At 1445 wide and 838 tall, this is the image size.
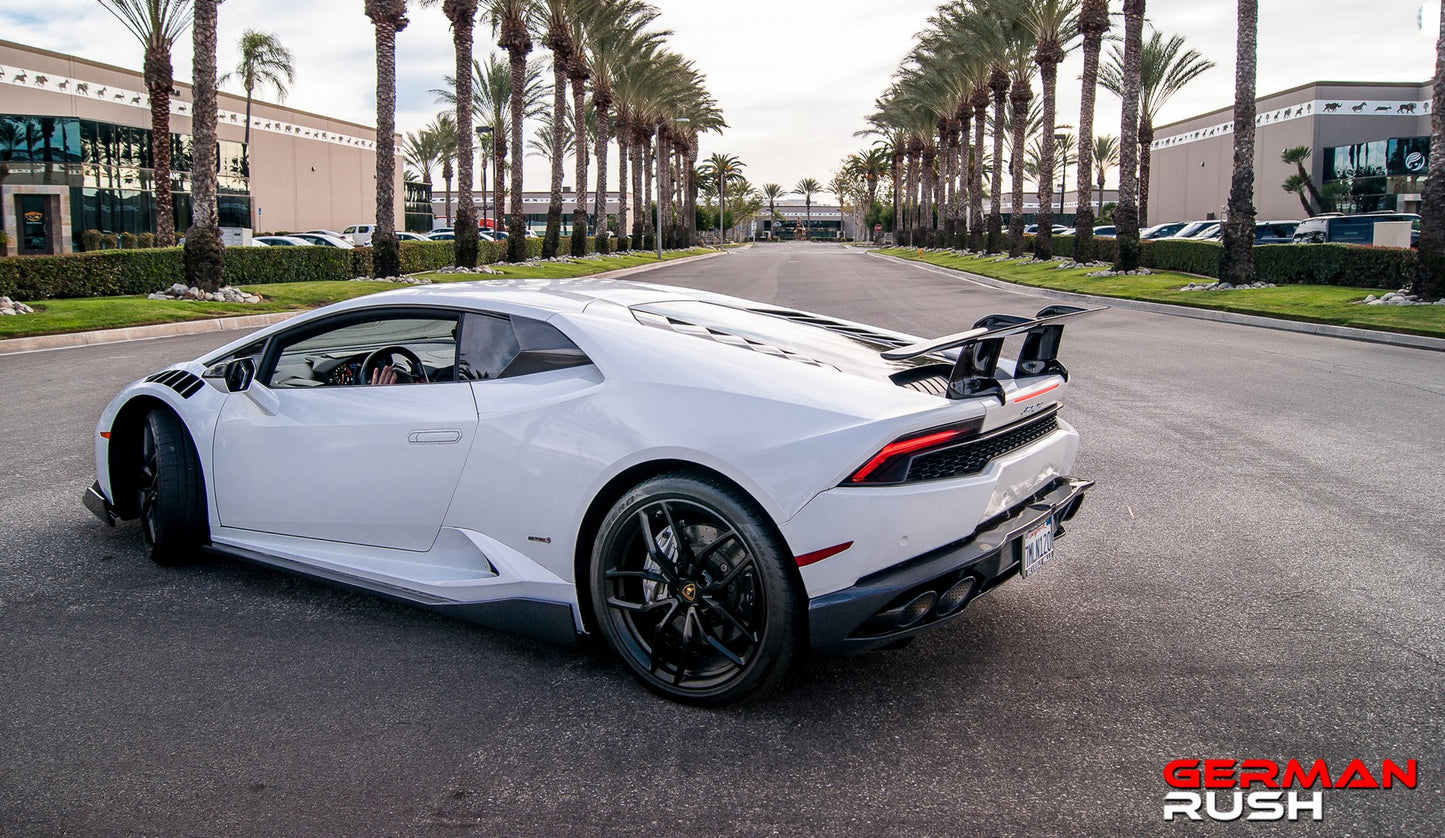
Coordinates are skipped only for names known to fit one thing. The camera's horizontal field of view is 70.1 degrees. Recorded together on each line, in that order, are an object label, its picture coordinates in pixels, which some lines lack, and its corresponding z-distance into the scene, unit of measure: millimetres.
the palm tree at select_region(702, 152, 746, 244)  130125
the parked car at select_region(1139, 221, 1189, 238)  44072
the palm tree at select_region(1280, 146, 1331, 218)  54062
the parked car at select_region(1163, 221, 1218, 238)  39062
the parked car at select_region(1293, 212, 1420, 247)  31828
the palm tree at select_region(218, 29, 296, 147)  50438
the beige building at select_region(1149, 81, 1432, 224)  49906
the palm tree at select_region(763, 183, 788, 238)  180875
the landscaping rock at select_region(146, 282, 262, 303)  20281
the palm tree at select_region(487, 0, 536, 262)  37469
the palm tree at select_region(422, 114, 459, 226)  79188
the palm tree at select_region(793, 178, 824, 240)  178950
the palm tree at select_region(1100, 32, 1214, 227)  53531
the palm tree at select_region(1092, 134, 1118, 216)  86938
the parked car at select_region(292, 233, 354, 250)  40028
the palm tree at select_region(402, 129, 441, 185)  82688
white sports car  3049
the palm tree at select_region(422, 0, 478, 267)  31531
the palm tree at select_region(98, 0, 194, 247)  32281
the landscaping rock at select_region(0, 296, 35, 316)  16594
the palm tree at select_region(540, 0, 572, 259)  41281
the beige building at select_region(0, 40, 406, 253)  38094
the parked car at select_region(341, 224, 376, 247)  49331
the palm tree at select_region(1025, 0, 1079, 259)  38562
